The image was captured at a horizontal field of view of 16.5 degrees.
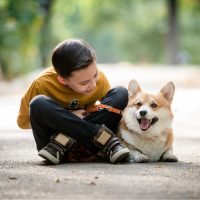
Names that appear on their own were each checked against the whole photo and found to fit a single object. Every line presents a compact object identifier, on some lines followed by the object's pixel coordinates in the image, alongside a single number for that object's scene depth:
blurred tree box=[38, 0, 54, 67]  22.97
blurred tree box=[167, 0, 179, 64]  28.75
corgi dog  5.06
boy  4.83
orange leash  5.06
